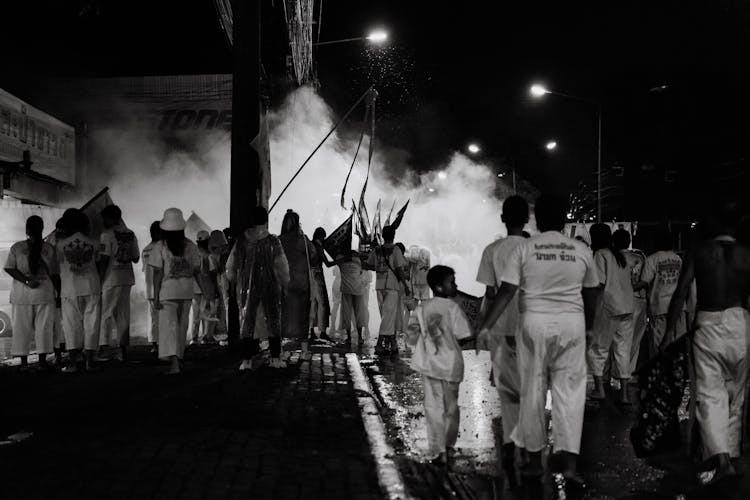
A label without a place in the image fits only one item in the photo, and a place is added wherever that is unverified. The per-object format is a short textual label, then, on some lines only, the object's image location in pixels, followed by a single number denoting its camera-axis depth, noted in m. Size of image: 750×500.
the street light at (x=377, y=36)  16.08
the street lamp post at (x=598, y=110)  23.43
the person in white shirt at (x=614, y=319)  8.48
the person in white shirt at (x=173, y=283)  9.25
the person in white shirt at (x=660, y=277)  9.16
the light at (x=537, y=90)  23.23
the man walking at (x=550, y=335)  5.07
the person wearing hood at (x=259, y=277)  9.76
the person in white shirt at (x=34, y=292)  9.64
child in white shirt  5.58
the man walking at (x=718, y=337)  5.43
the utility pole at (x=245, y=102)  11.04
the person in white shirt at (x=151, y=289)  10.77
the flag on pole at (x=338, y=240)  13.04
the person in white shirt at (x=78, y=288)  9.62
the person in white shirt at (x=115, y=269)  10.12
